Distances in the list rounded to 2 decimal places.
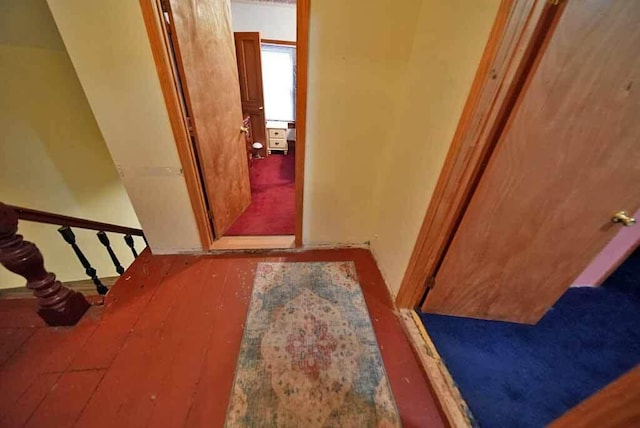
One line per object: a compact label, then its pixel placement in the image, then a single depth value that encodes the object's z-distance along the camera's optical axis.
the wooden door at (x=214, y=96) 1.39
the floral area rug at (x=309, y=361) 1.03
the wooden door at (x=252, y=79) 3.44
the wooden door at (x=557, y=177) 0.67
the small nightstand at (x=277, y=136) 4.43
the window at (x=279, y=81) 4.21
